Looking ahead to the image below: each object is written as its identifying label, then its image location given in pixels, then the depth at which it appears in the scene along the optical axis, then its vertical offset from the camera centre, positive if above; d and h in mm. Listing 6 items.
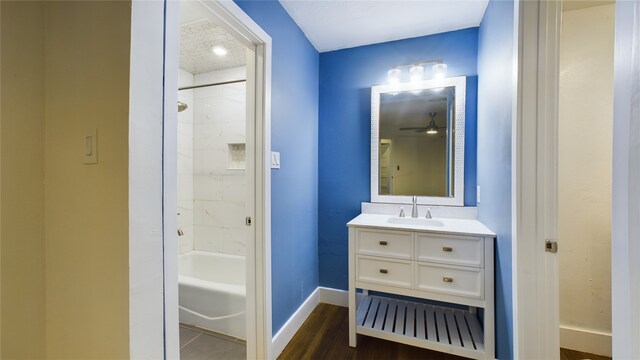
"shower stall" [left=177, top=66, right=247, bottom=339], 2566 +34
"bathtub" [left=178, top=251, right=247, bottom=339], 1794 -964
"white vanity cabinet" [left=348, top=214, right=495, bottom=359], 1440 -603
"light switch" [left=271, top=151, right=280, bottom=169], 1562 +124
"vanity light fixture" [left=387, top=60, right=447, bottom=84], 1933 +873
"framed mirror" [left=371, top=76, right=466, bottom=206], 1936 +317
